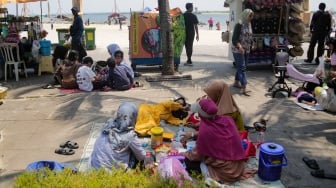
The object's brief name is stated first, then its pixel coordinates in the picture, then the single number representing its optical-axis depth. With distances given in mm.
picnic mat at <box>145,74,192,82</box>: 9539
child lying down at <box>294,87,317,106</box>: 7422
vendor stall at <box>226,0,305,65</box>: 10383
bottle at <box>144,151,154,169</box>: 4405
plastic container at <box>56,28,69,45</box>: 15662
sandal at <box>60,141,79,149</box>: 5270
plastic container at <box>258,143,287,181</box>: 4160
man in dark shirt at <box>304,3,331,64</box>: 11348
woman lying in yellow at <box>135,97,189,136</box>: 6000
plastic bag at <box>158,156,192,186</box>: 3821
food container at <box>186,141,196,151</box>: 5039
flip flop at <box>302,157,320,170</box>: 4637
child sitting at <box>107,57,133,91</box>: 8406
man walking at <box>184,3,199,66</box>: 11183
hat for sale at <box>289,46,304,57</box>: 10438
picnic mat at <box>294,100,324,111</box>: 7070
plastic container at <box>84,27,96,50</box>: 15711
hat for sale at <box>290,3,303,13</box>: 10364
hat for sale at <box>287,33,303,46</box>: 10453
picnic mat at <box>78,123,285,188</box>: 4184
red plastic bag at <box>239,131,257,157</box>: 4797
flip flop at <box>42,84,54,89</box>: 9016
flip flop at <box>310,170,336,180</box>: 4379
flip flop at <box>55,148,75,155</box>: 5062
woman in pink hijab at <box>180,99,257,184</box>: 4012
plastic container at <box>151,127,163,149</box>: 5141
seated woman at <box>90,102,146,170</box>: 4281
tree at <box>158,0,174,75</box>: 9438
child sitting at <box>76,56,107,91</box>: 8469
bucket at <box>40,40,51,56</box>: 10383
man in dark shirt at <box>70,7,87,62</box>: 10859
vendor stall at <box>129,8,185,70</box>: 10508
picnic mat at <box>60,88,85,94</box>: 8492
